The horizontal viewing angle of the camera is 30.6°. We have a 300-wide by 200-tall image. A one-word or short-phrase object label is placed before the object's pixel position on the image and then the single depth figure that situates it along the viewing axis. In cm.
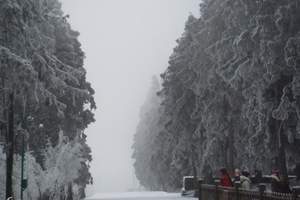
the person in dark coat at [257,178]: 2705
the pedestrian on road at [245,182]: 1833
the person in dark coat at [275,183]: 1695
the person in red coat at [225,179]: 1966
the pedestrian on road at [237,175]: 2017
